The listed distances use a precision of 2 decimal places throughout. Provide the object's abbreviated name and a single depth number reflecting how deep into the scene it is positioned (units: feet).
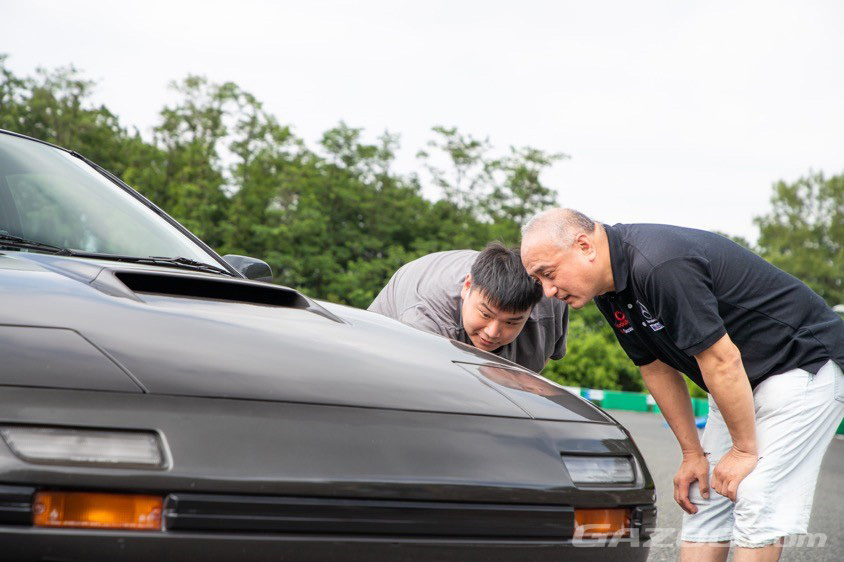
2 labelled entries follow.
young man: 11.66
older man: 9.62
